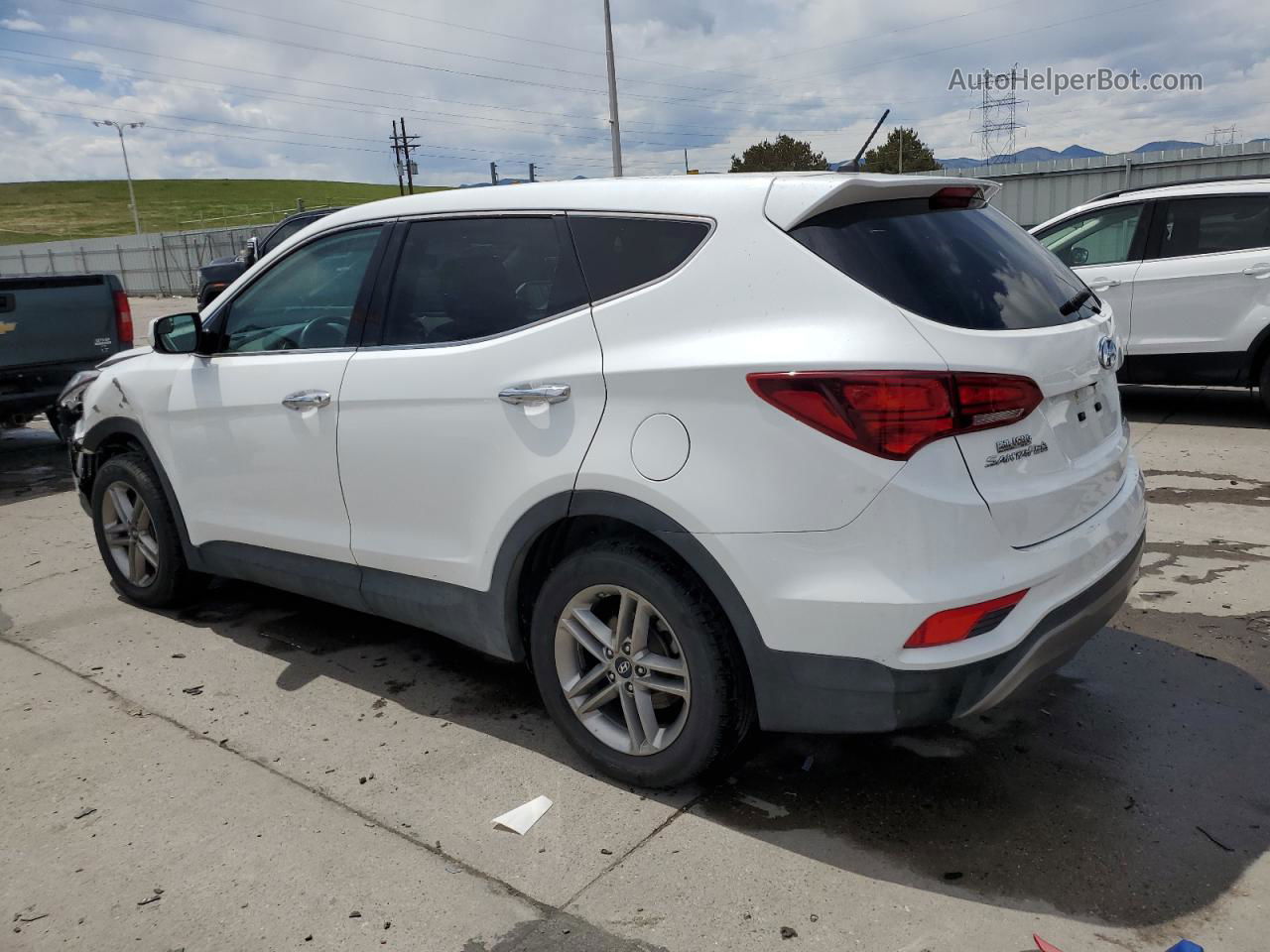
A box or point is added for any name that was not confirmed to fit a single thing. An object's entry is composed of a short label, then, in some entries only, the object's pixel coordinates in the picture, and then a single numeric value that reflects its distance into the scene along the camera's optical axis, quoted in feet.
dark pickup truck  26.63
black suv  45.50
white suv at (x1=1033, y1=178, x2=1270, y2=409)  25.64
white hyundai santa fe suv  8.32
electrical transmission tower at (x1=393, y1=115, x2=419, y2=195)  180.55
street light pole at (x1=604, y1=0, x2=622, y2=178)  100.68
